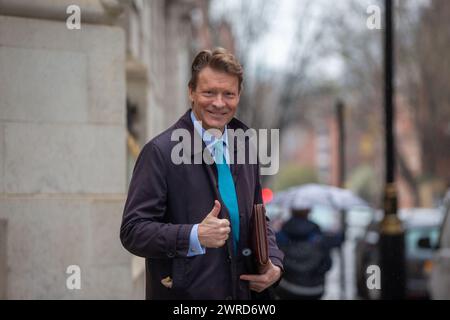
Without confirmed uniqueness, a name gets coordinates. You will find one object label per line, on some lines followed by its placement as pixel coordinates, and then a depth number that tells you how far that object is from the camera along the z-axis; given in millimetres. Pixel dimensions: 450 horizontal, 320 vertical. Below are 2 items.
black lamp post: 8758
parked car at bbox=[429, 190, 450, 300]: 8797
